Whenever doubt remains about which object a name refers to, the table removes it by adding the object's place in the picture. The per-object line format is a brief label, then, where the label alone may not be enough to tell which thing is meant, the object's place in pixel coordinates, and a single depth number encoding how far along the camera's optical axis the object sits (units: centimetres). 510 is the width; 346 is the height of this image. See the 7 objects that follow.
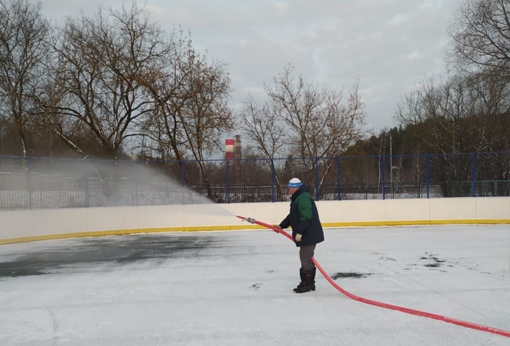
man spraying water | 541
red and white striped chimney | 3399
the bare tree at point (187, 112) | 1997
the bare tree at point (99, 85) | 2033
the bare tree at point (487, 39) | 2255
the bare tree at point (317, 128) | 2356
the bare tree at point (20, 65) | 2139
